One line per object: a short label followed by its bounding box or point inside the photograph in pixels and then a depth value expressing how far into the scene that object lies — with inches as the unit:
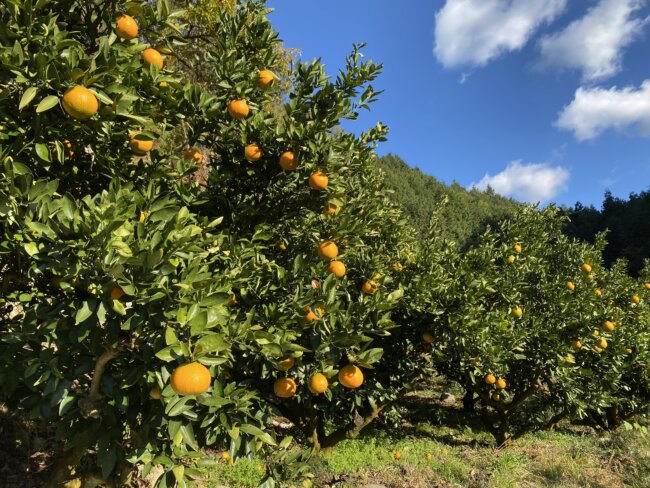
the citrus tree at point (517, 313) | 182.9
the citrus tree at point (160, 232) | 58.0
